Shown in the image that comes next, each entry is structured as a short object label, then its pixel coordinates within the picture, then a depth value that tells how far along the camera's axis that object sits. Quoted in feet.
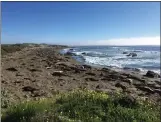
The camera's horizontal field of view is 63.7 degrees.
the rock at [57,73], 33.78
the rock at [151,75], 37.18
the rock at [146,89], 26.40
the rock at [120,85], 27.92
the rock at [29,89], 23.12
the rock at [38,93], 21.42
